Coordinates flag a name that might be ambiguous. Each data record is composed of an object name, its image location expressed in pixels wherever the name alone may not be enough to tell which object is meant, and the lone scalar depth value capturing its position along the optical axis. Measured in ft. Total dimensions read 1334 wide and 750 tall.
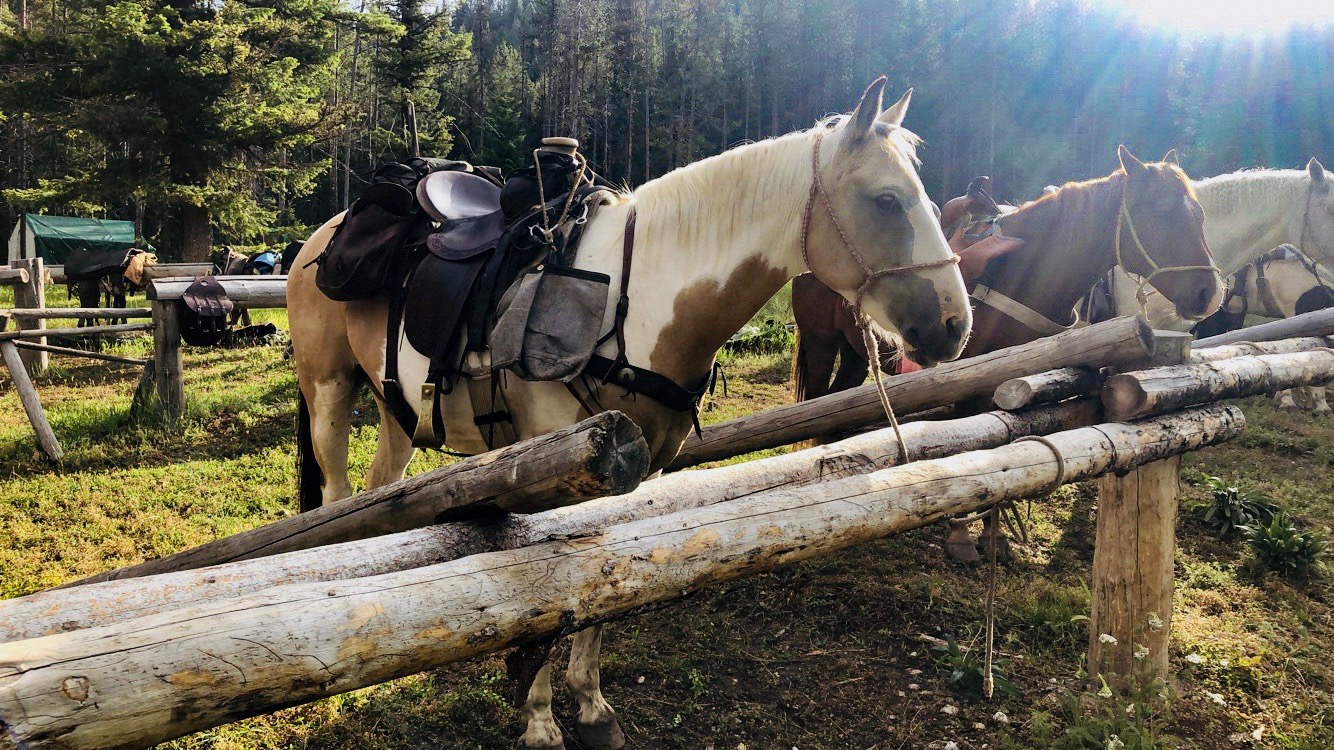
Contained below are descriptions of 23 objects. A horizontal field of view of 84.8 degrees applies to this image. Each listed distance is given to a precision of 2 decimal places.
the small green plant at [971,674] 9.83
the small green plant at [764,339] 35.04
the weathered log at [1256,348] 11.95
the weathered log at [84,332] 18.10
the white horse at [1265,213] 16.75
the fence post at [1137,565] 9.54
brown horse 13.35
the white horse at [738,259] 7.36
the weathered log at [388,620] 3.03
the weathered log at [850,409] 11.08
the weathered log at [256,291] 22.71
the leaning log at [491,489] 4.62
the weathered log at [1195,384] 8.89
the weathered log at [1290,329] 15.03
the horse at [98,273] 39.60
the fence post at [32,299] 27.35
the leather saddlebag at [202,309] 21.16
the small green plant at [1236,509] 15.74
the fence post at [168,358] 20.51
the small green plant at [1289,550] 13.85
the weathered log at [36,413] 17.72
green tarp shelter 69.72
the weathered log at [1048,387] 9.30
